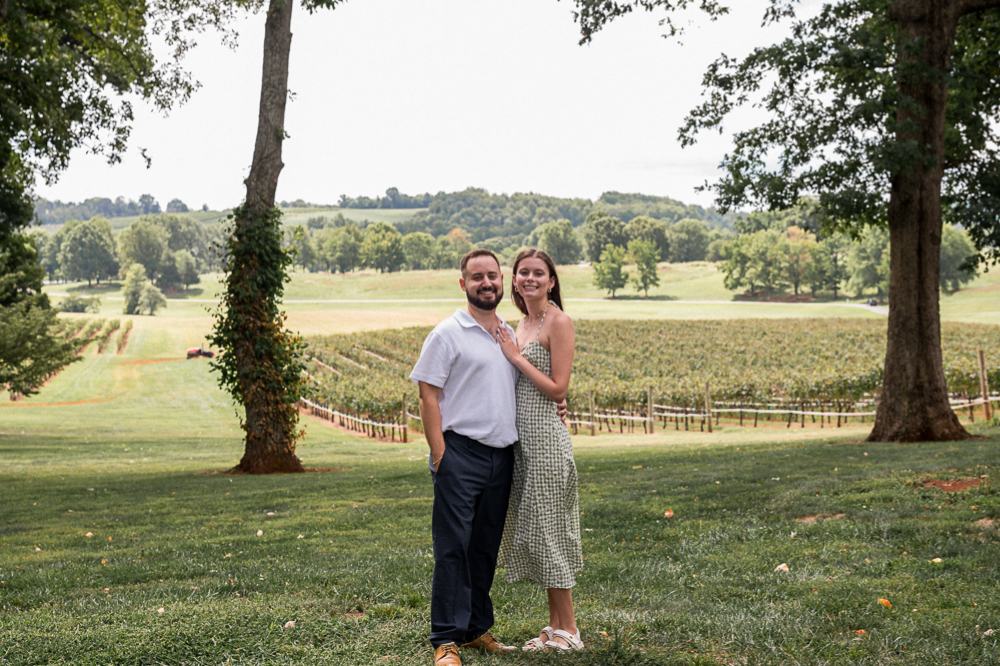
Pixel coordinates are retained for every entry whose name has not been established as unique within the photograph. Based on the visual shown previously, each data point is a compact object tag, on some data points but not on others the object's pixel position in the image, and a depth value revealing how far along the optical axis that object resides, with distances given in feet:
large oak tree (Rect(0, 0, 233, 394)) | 40.50
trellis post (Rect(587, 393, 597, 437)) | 88.84
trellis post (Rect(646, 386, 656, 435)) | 87.10
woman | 12.00
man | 11.63
